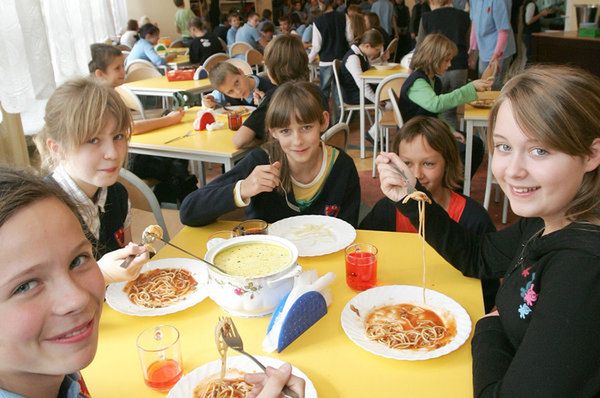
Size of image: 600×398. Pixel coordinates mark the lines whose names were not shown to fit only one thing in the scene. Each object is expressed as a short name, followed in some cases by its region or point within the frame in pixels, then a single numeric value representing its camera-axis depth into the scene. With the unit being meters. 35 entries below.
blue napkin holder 1.17
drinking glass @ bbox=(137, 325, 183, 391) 1.07
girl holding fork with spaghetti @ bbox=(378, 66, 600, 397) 0.96
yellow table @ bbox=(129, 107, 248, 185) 2.99
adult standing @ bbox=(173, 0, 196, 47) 9.16
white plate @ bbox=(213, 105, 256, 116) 3.79
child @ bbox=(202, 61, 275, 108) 3.95
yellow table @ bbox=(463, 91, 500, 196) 3.39
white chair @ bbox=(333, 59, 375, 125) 5.32
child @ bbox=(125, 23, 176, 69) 6.69
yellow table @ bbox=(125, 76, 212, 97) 4.84
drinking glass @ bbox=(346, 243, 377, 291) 1.40
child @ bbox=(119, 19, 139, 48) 7.92
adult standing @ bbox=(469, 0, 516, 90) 5.29
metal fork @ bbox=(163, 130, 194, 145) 3.18
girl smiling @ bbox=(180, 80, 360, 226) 2.10
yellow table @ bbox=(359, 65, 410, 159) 5.06
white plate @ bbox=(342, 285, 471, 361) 1.12
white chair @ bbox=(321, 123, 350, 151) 2.72
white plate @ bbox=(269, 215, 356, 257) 1.62
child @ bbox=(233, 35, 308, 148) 3.65
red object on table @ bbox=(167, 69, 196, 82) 5.23
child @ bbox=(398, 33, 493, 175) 3.61
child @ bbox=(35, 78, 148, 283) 1.81
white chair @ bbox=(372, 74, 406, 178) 4.13
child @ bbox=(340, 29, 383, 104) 5.23
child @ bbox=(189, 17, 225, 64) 7.12
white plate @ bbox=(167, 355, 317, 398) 1.01
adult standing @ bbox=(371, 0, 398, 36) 8.88
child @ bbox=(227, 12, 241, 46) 8.98
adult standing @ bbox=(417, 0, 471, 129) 5.04
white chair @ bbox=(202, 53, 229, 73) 5.54
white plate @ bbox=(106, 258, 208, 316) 1.31
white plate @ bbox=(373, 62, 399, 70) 5.52
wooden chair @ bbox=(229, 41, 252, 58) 7.46
